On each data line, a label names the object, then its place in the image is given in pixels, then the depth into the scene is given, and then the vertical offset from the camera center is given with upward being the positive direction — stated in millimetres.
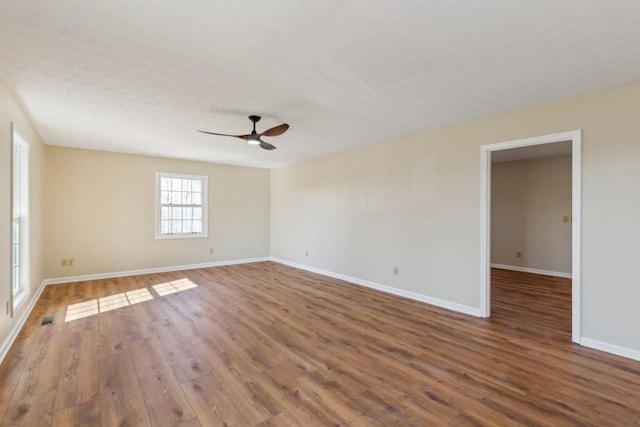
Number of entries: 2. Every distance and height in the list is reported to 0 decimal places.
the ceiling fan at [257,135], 3496 +946
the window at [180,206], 6312 +135
